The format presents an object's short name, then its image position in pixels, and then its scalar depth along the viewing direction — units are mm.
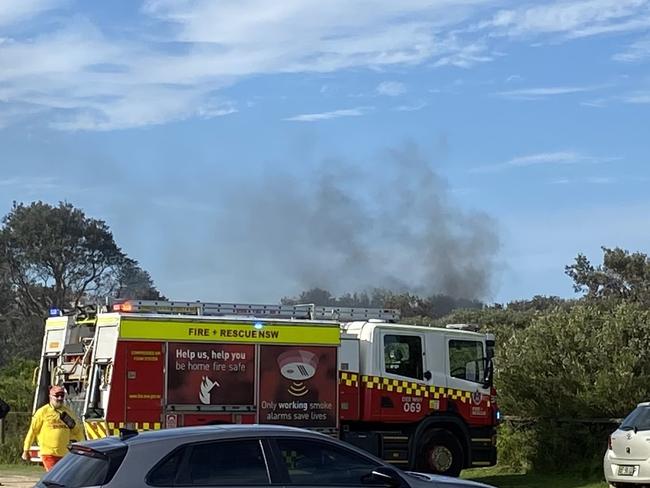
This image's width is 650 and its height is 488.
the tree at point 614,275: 58094
